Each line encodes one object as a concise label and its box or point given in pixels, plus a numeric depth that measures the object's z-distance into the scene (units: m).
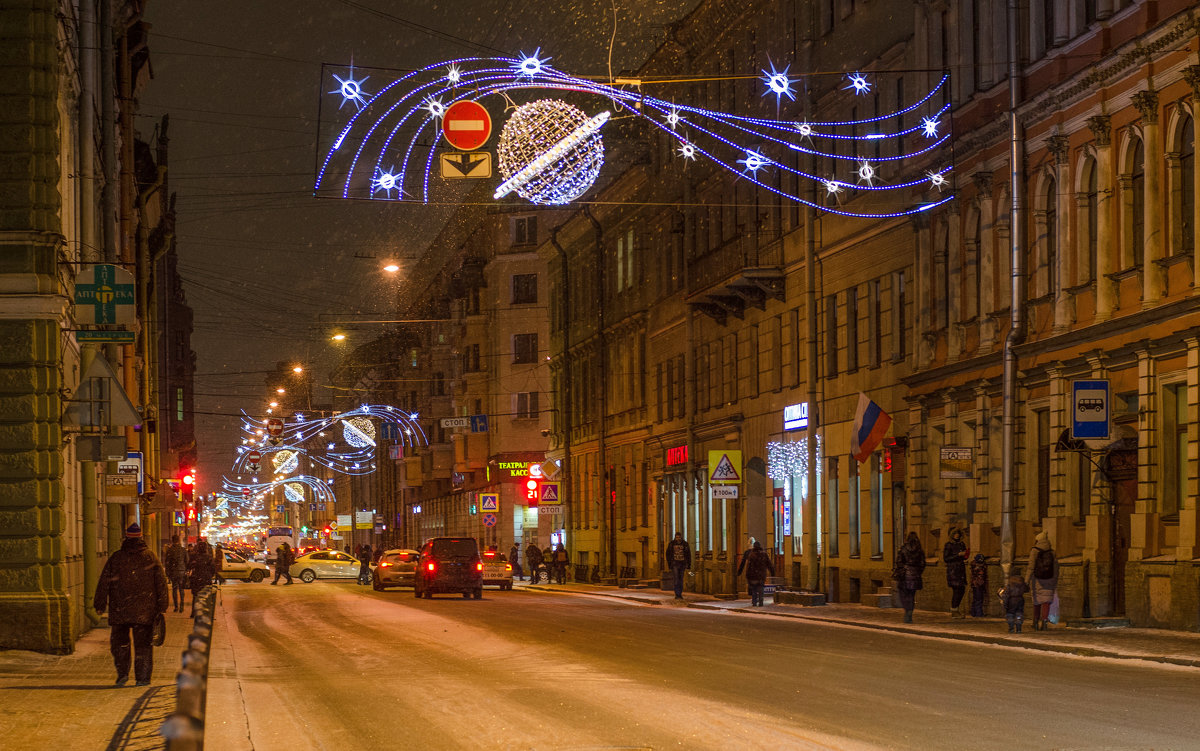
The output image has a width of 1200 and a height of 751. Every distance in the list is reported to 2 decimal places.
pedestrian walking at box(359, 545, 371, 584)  66.81
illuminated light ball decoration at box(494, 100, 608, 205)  32.81
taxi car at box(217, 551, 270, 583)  73.19
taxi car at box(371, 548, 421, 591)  54.19
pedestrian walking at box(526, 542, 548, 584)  63.62
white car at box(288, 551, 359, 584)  70.06
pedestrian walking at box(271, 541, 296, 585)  65.81
